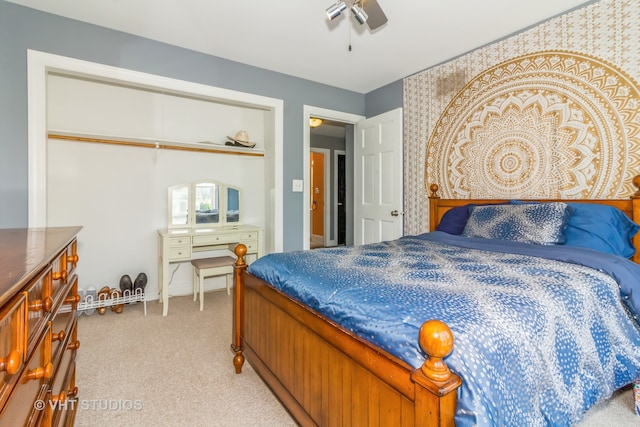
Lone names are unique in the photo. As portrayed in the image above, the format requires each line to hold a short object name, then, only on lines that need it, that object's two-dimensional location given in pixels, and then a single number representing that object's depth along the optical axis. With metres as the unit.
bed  0.82
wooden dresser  0.66
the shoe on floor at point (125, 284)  3.07
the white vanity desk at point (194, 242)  2.96
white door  3.55
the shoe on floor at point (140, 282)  3.14
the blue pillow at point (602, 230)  1.92
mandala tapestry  2.18
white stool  3.05
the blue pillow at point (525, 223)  2.00
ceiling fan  1.94
